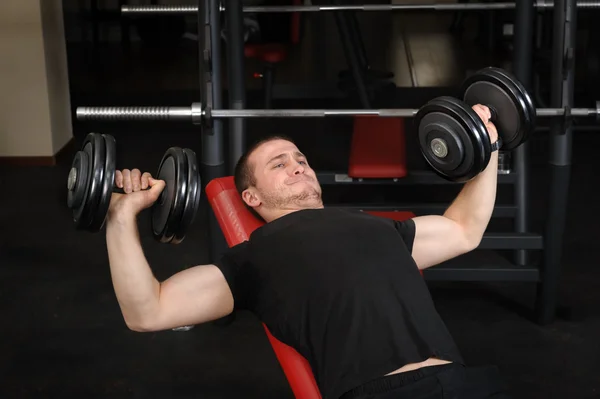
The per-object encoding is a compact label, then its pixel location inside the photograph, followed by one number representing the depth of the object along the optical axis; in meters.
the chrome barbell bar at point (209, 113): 2.27
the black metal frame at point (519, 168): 2.51
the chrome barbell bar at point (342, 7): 2.57
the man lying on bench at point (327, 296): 1.61
